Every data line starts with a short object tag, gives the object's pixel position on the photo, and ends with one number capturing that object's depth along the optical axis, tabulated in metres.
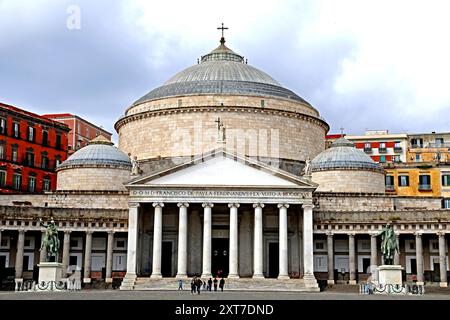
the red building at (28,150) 75.00
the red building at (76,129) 101.31
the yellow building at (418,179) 81.31
